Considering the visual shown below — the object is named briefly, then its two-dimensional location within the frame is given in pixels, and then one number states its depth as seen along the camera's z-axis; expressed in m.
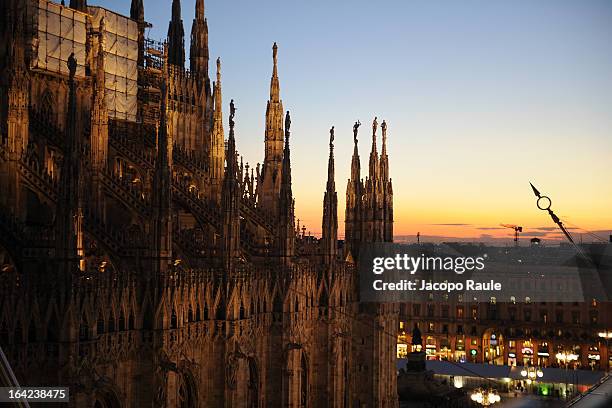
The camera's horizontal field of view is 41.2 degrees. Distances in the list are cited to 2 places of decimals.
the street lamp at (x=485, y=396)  45.28
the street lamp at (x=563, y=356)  70.10
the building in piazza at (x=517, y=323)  88.56
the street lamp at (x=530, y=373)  62.34
